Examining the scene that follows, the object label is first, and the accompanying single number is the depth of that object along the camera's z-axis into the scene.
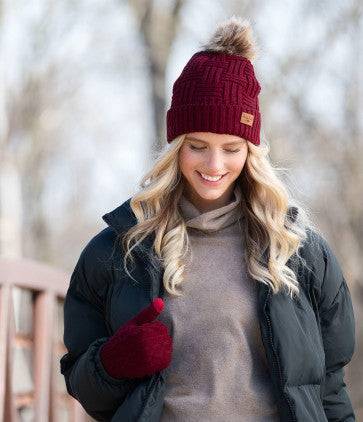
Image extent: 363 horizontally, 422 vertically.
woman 6.59
